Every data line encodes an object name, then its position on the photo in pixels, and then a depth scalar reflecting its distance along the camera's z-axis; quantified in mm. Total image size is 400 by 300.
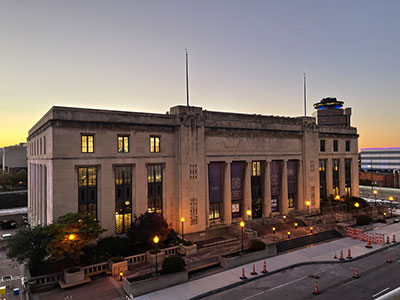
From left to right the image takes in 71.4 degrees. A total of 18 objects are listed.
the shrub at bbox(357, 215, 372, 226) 39500
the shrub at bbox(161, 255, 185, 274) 22812
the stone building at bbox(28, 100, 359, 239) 28141
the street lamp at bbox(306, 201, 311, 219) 42125
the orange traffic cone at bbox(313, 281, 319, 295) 20256
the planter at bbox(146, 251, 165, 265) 26422
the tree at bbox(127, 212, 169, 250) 27859
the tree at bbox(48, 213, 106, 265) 22672
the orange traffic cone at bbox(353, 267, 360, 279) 23031
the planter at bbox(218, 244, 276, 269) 26062
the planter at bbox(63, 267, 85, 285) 22359
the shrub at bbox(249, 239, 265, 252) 28391
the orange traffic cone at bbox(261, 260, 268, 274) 24542
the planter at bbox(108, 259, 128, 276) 24500
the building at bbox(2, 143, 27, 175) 92712
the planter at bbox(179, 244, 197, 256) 28188
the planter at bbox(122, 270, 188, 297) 20859
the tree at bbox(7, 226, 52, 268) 23031
